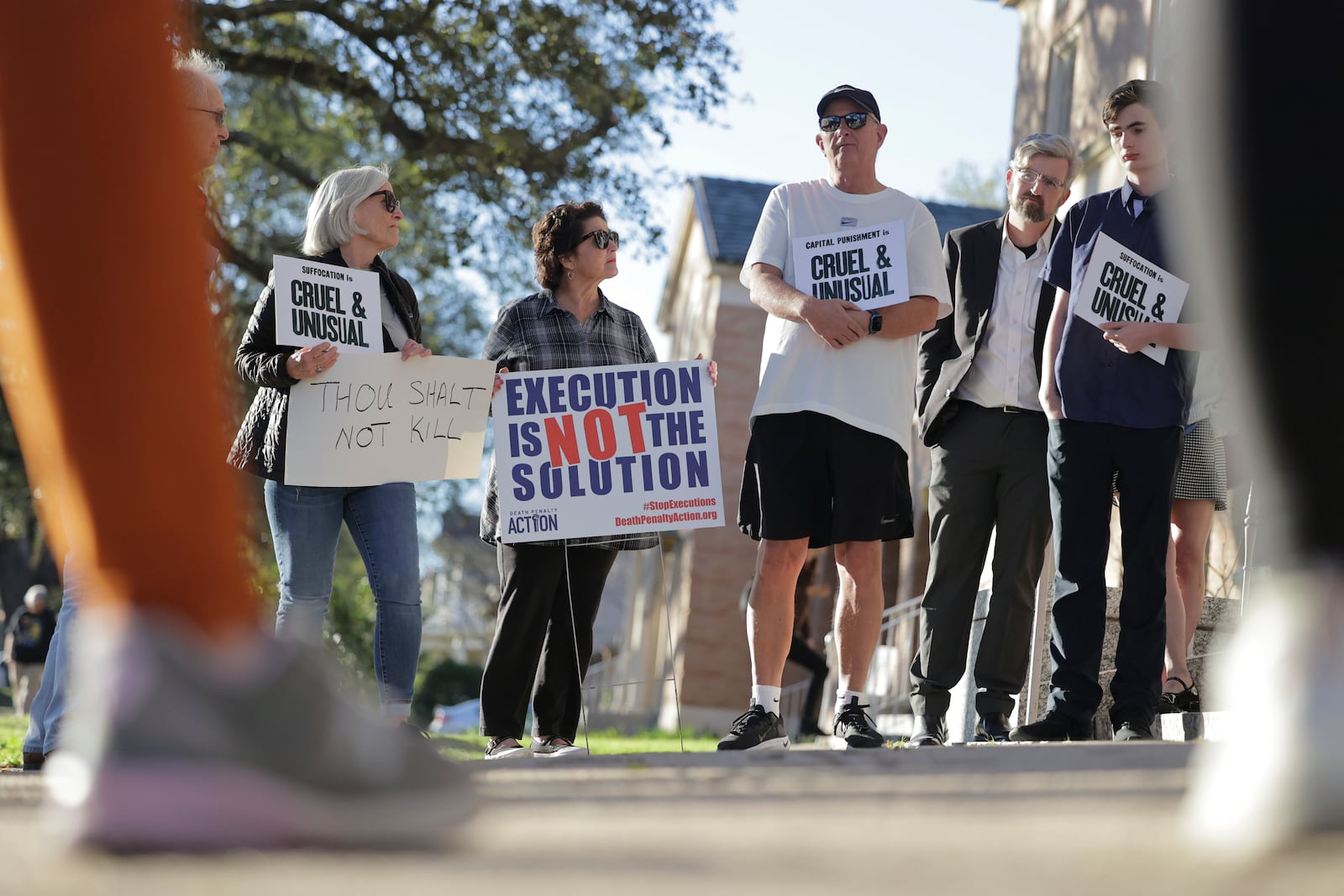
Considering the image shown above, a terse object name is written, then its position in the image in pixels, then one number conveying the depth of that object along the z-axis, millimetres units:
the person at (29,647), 21312
